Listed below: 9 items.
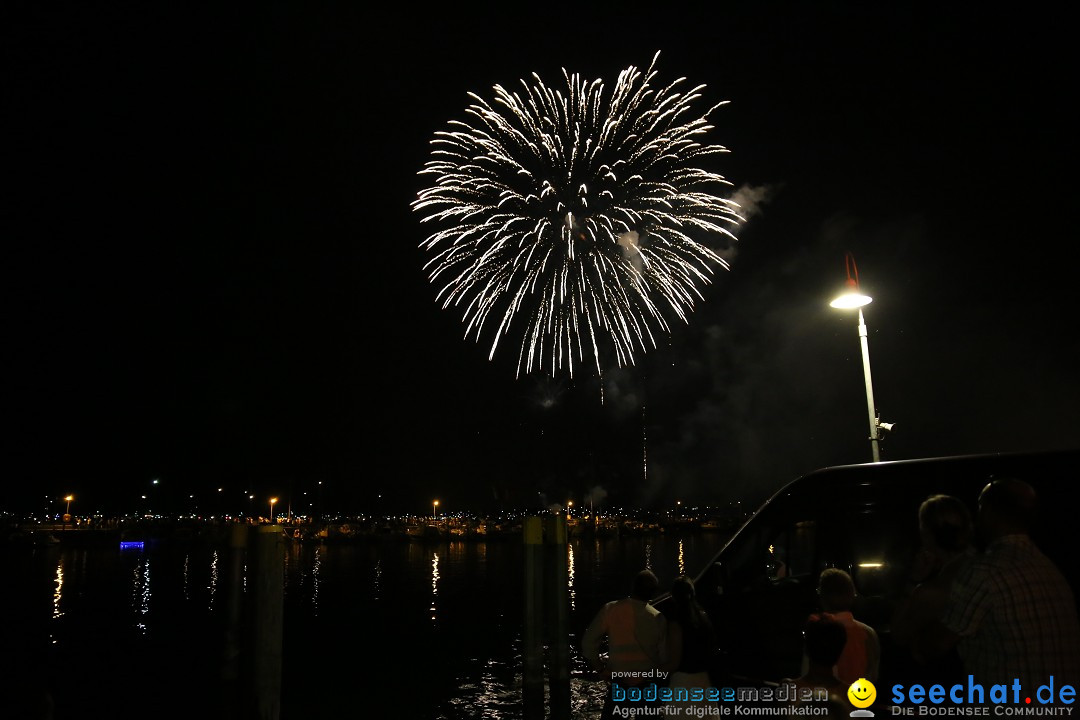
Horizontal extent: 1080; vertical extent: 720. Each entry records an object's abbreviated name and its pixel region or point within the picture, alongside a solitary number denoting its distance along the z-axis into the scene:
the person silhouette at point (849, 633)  4.83
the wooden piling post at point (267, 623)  9.09
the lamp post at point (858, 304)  13.32
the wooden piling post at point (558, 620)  13.05
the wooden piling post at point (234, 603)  11.29
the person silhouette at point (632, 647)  6.53
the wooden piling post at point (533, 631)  12.04
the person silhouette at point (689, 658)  5.96
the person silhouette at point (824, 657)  4.17
